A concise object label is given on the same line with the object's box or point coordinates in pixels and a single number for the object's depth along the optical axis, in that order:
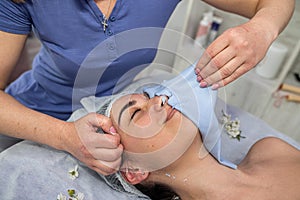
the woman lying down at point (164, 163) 0.82
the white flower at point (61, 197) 0.81
